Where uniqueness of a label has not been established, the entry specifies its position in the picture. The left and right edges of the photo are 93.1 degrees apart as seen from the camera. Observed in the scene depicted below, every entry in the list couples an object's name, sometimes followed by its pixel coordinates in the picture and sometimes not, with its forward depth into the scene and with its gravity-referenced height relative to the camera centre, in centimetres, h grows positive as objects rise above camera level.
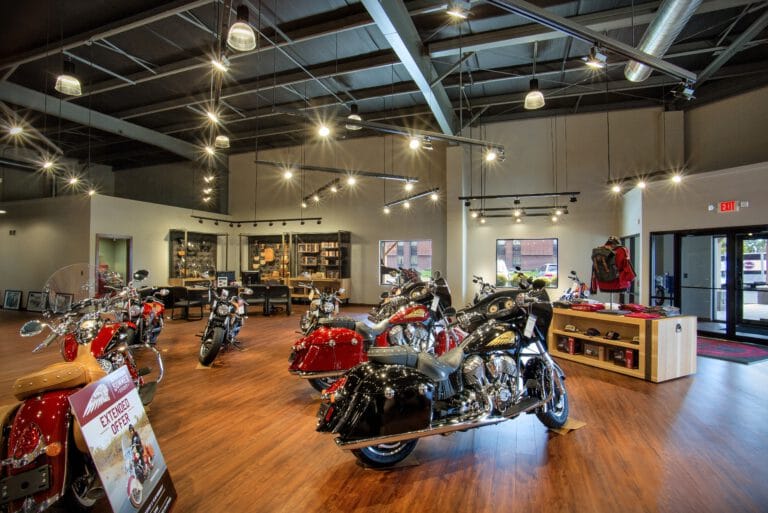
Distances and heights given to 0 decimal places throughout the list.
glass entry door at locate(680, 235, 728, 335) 751 -26
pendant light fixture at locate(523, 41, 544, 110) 469 +213
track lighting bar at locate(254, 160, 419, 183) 790 +198
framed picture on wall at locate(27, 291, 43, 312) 998 -123
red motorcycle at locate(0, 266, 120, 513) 155 -84
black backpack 511 +0
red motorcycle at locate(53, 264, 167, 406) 295 -58
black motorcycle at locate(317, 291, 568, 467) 218 -86
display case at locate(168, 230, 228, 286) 1154 +15
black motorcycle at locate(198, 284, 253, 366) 485 -92
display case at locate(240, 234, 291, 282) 1251 +17
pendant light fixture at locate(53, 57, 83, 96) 470 +225
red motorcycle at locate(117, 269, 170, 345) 467 -79
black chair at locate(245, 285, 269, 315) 941 -97
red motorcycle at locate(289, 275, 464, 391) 344 -82
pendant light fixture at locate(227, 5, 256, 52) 330 +207
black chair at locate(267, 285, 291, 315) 956 -93
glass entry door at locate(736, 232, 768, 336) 635 -6
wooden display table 426 -102
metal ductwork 376 +267
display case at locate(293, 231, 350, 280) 1195 +22
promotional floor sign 157 -89
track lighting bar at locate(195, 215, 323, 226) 1249 +142
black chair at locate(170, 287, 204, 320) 849 -94
